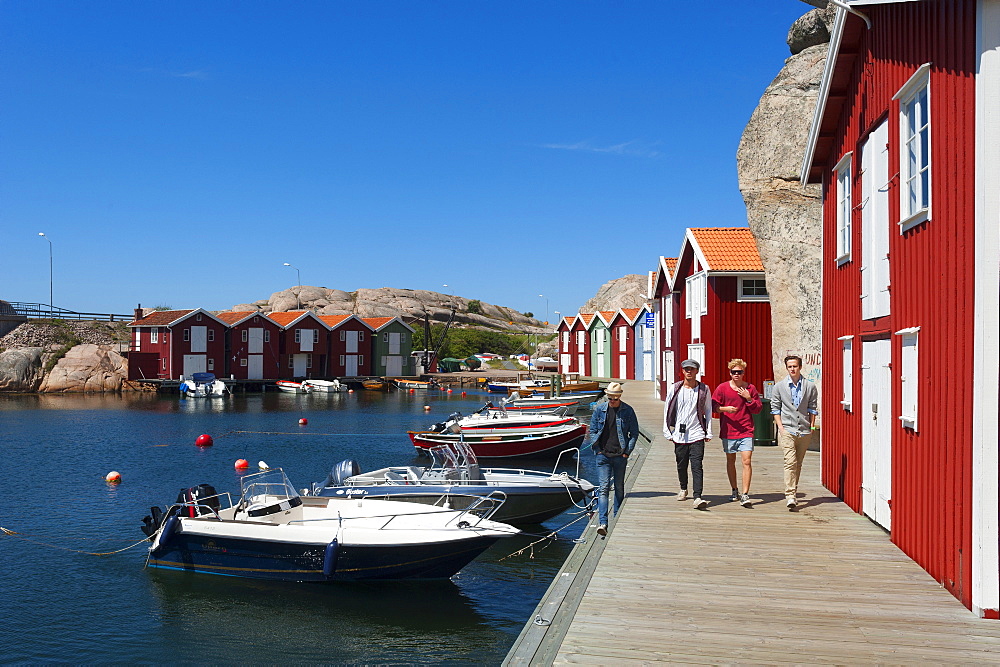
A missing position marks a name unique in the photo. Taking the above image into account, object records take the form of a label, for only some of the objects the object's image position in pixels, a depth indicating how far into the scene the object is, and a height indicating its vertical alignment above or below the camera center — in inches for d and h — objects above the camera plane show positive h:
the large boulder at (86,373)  3051.2 -92.7
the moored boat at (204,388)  2721.5 -137.9
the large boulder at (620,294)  4279.0 +285.3
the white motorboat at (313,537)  521.3 -125.0
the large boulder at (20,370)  3006.9 -77.4
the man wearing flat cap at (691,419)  462.4 -42.4
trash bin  787.4 -80.1
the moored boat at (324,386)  3024.1 -144.5
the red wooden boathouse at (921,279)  272.8 +27.7
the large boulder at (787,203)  905.5 +166.9
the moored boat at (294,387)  3002.0 -147.9
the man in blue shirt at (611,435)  457.1 -50.6
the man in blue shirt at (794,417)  461.7 -41.9
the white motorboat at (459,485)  660.1 -117.5
